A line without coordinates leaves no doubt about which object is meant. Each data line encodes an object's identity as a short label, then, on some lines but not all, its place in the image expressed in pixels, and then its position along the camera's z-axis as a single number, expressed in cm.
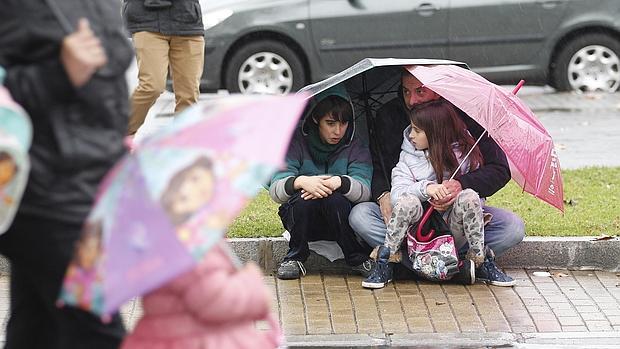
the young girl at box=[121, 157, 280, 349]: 648
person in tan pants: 1633
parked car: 2611
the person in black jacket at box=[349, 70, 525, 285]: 1256
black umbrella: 1334
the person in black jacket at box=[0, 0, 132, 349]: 652
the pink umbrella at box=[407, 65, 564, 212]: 1197
